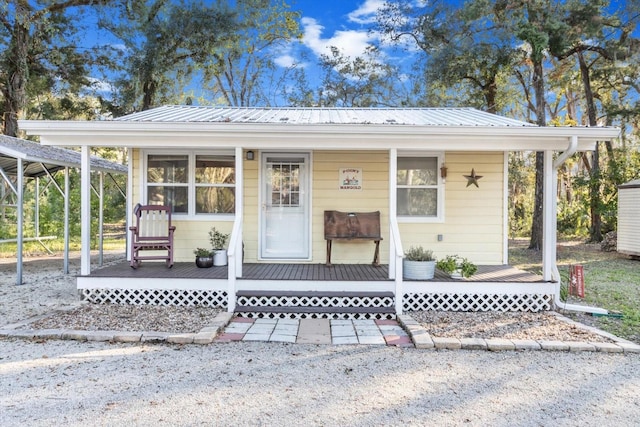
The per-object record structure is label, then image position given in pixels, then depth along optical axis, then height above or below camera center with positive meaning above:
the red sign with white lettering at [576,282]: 5.86 -0.95
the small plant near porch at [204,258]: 6.06 -0.65
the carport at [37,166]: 6.73 +1.03
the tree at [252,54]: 17.11 +7.58
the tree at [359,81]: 18.78 +6.49
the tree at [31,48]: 12.46 +5.53
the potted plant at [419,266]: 5.21 -0.65
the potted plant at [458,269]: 5.36 -0.70
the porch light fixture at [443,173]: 6.60 +0.73
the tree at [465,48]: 12.70 +5.55
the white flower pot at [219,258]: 6.22 -0.66
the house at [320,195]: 6.62 +0.35
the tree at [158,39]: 14.06 +6.42
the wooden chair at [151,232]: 5.86 -0.25
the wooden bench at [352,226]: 6.36 -0.16
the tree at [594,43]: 11.42 +5.32
